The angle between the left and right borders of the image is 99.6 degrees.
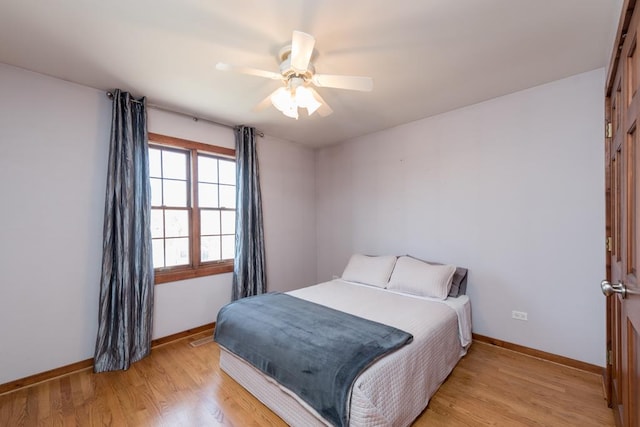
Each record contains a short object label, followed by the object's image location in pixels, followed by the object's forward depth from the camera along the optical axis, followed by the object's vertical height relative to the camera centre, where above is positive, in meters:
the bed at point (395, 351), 1.50 -0.94
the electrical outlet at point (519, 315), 2.61 -1.01
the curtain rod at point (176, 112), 2.59 +1.13
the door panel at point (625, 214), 1.01 -0.02
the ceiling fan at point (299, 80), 1.62 +0.90
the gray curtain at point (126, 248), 2.47 -0.34
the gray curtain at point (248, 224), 3.46 -0.15
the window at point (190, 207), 3.00 +0.06
